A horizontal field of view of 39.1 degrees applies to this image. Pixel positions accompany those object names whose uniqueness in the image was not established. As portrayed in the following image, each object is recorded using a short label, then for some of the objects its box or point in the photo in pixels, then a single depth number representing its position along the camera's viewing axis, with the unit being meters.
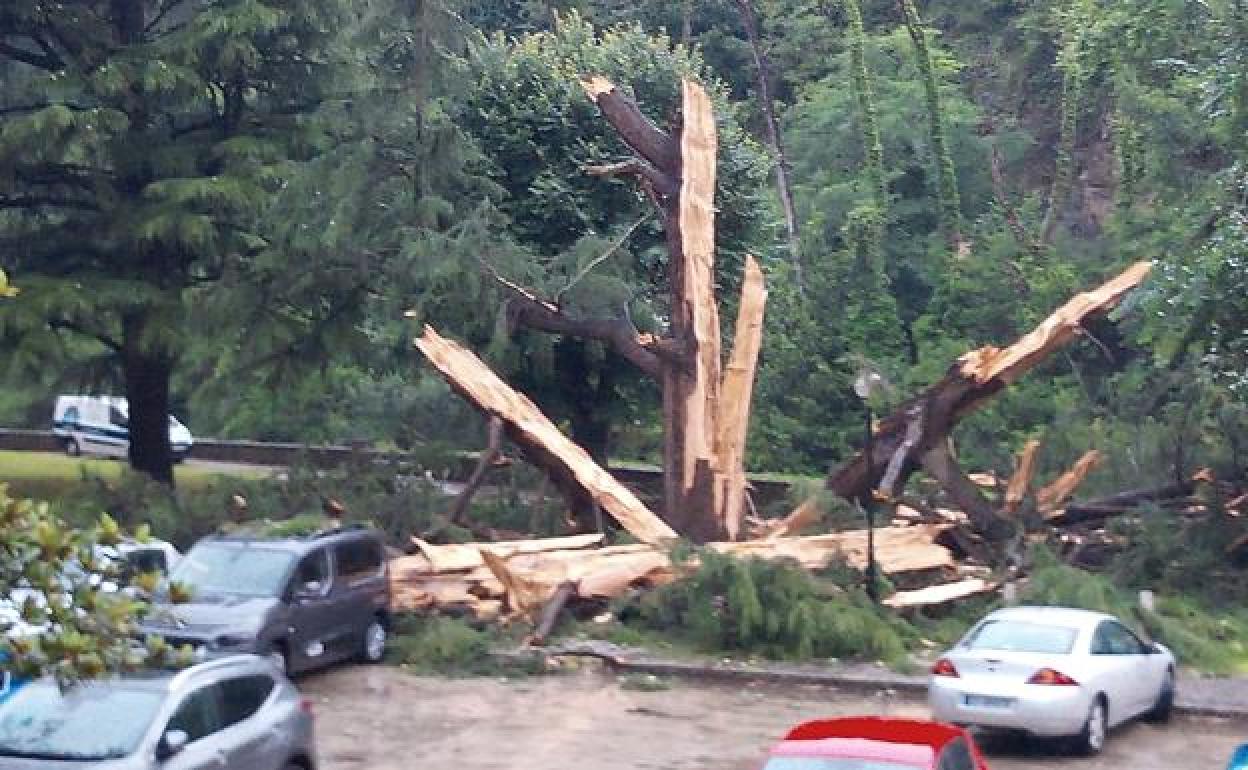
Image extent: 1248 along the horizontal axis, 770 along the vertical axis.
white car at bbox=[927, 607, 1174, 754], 16.42
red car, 10.76
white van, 52.09
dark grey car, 19.42
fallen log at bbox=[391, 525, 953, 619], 23.22
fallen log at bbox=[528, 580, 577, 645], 22.52
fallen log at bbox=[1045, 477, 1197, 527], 26.72
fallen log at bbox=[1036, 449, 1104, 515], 26.86
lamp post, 22.72
